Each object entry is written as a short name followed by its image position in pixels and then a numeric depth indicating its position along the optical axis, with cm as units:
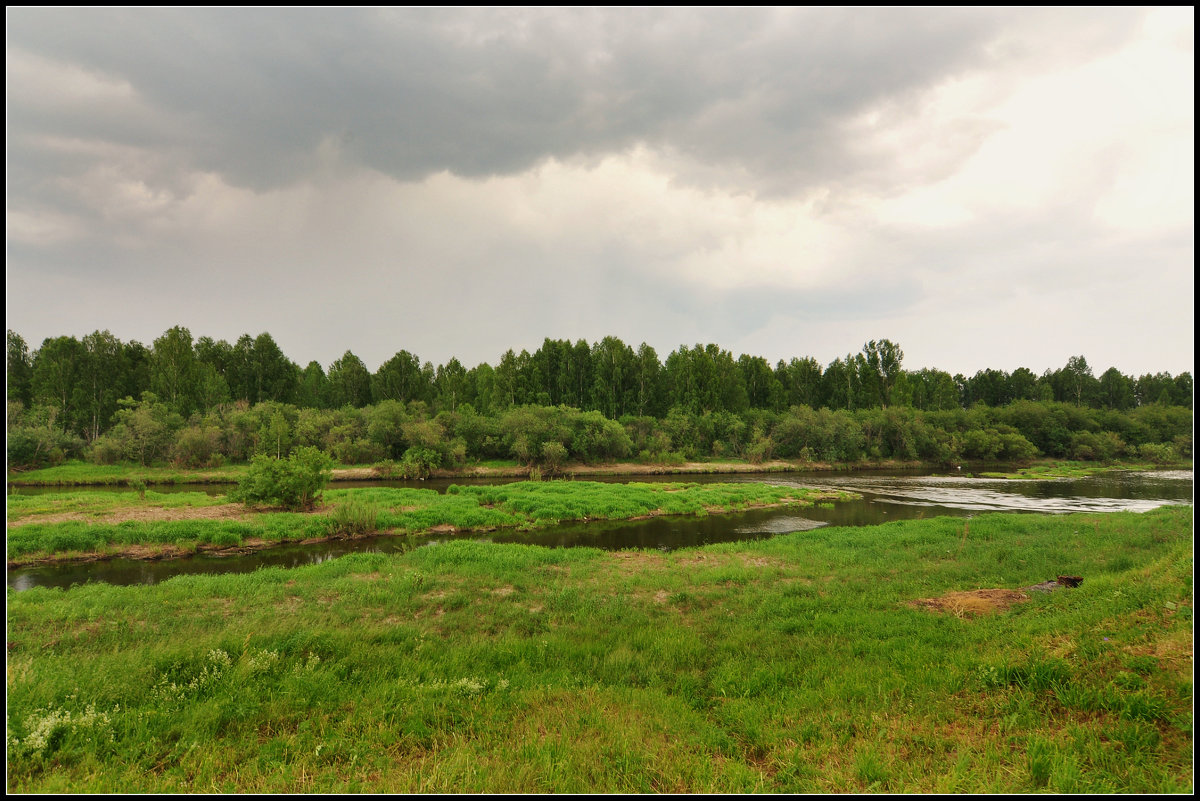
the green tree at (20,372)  6112
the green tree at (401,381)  8250
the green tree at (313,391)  8112
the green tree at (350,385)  8325
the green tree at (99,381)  6122
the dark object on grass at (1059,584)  1140
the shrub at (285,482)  2541
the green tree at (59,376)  5953
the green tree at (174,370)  6450
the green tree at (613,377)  7900
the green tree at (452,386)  8075
